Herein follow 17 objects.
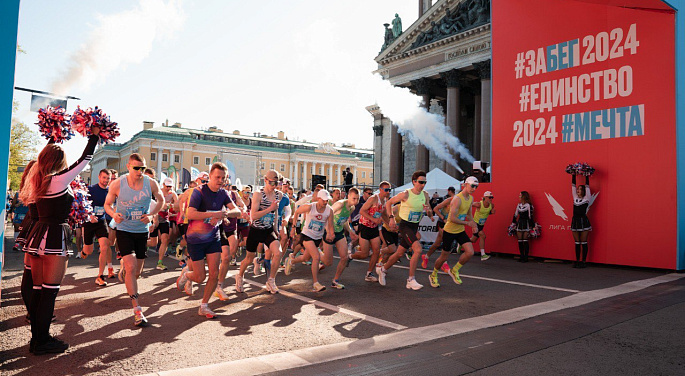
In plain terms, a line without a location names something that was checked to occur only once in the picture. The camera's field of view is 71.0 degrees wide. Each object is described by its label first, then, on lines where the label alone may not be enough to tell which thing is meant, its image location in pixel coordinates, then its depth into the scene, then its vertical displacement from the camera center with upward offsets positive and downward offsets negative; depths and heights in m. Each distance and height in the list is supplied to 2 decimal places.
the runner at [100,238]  8.45 -0.76
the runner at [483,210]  13.91 -0.22
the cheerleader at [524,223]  13.80 -0.55
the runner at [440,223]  10.41 -0.59
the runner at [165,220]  10.59 -0.57
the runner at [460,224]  8.91 -0.41
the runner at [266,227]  7.78 -0.48
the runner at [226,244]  7.50 -0.83
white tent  19.72 +0.83
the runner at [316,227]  8.28 -0.48
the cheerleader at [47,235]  4.54 -0.39
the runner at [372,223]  9.29 -0.44
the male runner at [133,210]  6.07 -0.18
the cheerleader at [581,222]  12.34 -0.44
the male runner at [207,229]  6.11 -0.40
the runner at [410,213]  8.99 -0.22
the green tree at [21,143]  29.64 +3.23
